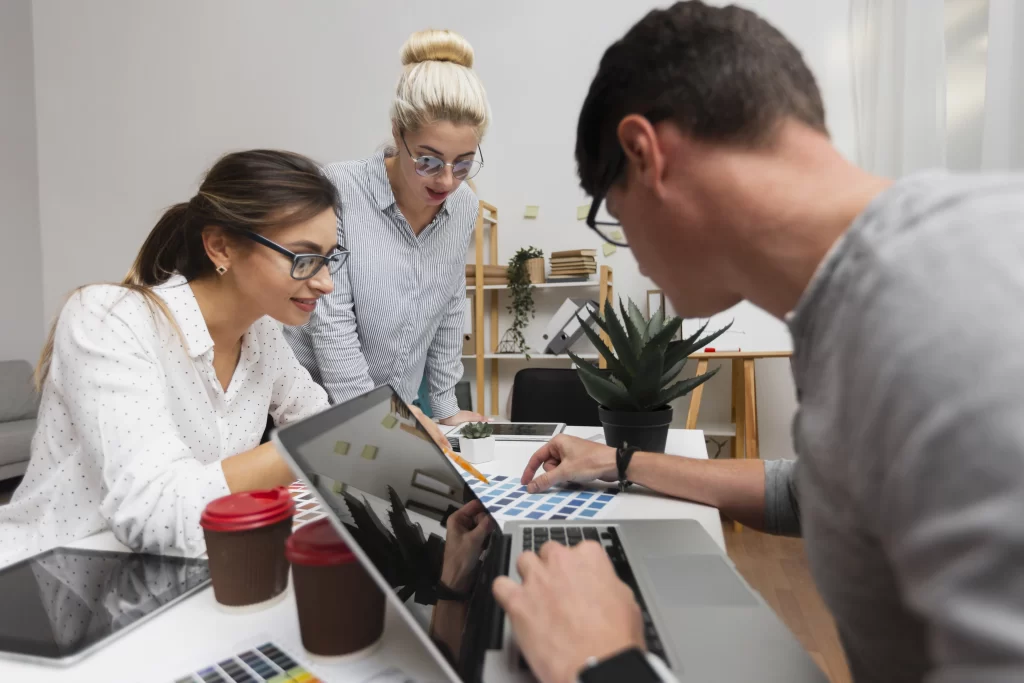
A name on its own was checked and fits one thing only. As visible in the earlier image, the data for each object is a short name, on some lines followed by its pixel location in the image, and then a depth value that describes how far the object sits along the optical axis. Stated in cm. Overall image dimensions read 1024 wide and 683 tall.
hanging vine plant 340
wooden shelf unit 332
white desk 51
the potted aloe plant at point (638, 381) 110
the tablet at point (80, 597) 54
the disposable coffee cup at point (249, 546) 58
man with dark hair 28
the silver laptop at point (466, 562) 48
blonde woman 153
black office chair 199
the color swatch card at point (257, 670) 49
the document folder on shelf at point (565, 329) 323
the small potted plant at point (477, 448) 120
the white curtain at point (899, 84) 220
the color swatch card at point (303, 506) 86
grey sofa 351
